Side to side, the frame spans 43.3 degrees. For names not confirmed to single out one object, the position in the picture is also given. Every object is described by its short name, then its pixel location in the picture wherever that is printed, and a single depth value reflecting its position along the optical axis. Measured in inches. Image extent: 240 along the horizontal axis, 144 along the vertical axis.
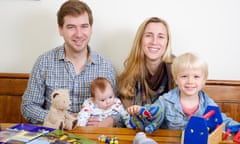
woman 70.9
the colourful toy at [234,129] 53.1
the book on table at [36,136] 43.7
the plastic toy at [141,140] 43.2
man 69.4
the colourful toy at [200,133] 43.0
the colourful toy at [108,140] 46.5
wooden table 48.8
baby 64.2
